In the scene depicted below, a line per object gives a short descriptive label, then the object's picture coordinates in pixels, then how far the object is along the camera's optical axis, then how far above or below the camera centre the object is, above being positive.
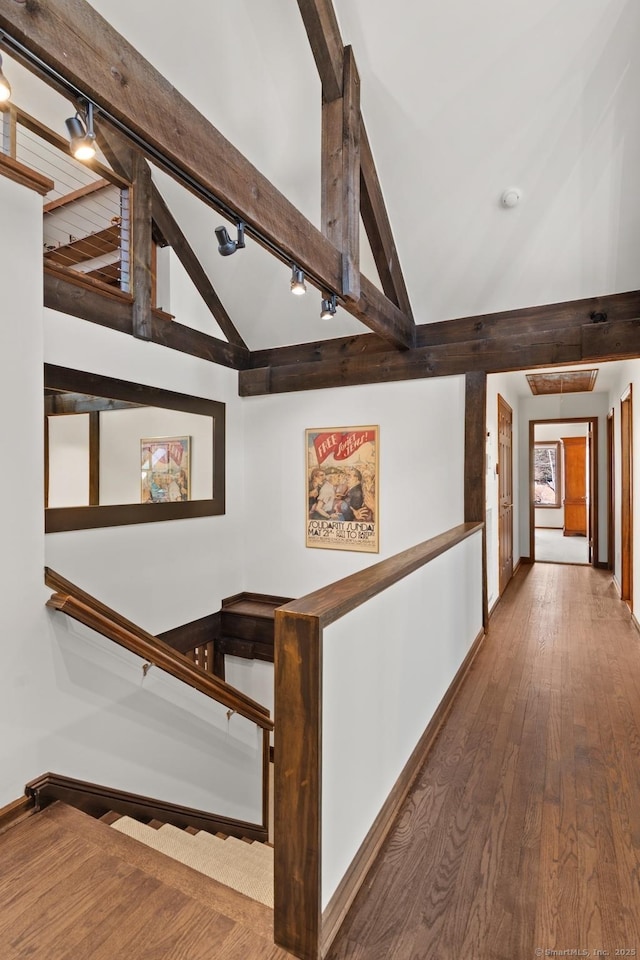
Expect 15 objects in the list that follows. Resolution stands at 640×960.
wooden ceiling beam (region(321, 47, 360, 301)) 2.77 +1.68
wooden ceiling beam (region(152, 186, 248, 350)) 4.03 +1.88
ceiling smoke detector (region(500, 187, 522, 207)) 3.29 +1.86
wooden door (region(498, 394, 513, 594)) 5.45 -0.17
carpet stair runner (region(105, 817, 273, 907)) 2.41 -1.93
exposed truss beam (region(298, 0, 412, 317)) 2.66 +2.08
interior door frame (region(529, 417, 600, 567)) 7.02 -0.22
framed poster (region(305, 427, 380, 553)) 4.57 -0.07
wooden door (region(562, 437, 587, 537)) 10.41 -0.14
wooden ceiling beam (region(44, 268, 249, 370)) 3.26 +1.23
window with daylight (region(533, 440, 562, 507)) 11.69 +0.10
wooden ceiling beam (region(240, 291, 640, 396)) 3.63 +1.08
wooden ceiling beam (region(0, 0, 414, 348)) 1.38 +1.23
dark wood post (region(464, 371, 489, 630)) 4.07 +0.25
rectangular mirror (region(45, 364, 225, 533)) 4.38 +0.24
